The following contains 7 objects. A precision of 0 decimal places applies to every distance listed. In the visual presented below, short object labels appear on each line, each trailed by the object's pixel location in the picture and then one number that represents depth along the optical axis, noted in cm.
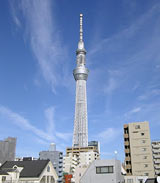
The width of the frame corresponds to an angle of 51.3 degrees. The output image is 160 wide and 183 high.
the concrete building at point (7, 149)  10312
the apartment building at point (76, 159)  8663
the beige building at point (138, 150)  5015
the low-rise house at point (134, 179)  4001
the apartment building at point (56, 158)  8059
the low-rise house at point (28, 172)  3252
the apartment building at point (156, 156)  6193
